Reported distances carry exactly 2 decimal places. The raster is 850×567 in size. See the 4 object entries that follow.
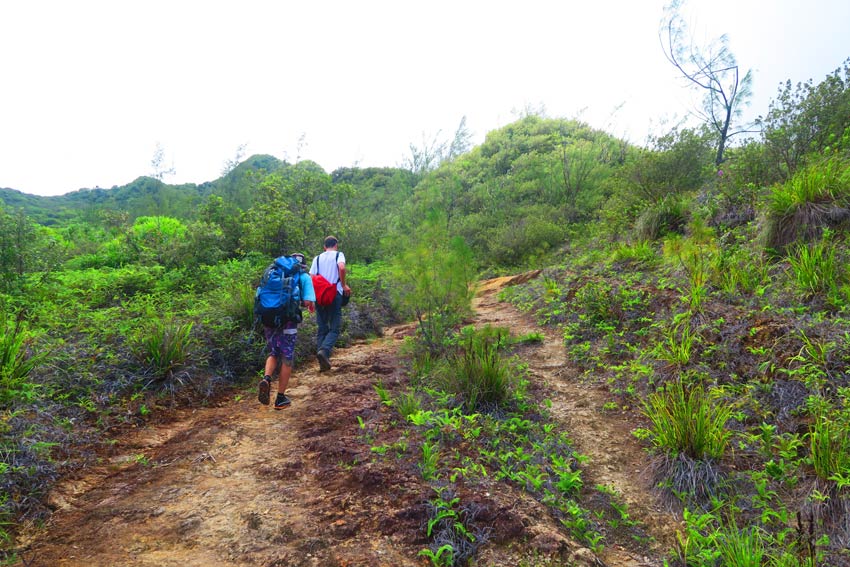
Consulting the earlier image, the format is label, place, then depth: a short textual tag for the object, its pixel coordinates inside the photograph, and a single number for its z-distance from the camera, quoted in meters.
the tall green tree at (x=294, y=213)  10.23
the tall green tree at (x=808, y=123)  6.60
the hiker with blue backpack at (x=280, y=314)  4.56
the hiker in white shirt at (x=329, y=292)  5.79
